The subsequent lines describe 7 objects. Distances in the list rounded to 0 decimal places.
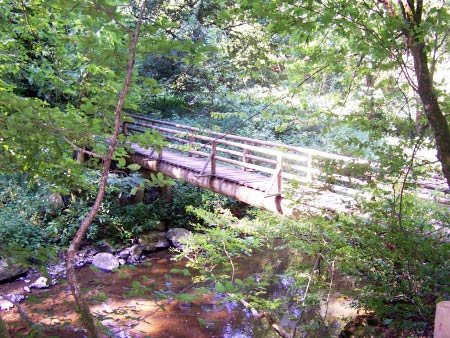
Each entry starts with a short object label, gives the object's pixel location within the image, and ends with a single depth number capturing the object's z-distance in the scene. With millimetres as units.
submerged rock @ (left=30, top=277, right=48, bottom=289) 5965
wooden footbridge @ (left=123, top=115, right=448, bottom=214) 2404
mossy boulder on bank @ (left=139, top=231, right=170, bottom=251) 7984
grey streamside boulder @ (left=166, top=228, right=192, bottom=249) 8203
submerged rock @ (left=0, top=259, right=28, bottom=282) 6105
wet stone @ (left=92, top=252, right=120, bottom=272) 6910
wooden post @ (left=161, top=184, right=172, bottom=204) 9336
